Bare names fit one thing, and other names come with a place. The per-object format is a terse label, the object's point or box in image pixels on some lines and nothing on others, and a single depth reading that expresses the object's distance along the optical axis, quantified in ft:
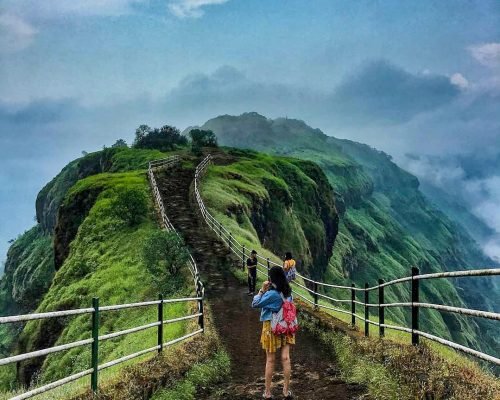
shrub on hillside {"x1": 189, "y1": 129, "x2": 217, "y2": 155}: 318.53
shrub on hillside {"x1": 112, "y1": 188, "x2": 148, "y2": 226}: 137.39
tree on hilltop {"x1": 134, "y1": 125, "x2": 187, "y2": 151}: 345.51
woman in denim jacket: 31.60
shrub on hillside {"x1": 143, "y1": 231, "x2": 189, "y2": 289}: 93.25
